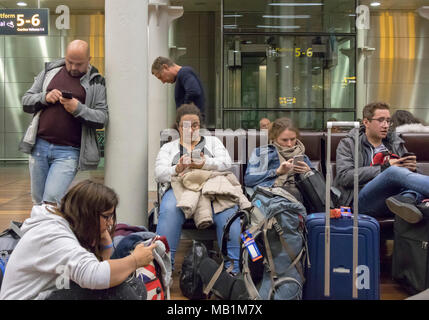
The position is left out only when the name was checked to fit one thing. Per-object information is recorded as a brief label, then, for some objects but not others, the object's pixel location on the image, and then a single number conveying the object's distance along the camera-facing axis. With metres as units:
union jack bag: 2.71
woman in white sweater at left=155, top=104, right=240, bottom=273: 3.85
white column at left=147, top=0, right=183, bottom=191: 9.27
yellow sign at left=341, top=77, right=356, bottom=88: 11.34
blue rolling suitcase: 3.28
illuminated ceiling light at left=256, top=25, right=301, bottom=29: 11.06
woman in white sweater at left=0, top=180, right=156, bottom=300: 2.17
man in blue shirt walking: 4.69
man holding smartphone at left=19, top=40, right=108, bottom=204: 3.75
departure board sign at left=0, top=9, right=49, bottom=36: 8.27
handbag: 3.80
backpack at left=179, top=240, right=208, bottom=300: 3.55
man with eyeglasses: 3.63
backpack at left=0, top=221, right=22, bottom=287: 2.67
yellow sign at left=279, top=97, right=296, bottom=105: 11.29
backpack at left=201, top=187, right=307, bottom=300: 3.20
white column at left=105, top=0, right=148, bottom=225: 4.23
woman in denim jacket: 4.26
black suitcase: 3.45
